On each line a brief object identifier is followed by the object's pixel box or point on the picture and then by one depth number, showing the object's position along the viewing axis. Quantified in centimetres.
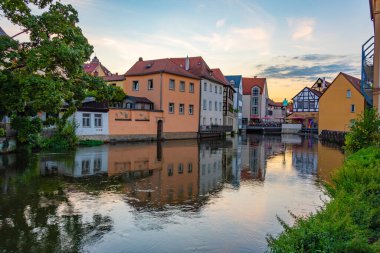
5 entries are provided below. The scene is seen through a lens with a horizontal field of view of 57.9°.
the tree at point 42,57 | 1382
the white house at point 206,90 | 5462
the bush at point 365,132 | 1691
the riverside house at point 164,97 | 4400
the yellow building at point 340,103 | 5034
